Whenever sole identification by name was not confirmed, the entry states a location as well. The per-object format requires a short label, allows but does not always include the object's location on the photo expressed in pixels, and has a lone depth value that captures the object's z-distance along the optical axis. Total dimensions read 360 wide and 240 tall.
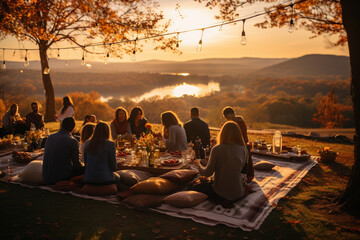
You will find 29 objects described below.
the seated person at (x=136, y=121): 8.56
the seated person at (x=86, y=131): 5.78
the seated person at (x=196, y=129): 7.55
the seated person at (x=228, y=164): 4.64
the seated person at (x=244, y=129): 6.31
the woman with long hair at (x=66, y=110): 10.35
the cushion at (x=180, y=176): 5.35
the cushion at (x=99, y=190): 5.20
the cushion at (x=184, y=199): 4.73
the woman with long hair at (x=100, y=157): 5.00
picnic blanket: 4.37
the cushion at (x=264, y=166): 7.17
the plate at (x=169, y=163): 5.91
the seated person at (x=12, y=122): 10.71
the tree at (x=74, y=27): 15.20
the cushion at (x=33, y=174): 5.79
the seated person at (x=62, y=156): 5.39
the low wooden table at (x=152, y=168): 5.81
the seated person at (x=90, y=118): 8.27
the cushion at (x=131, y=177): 5.57
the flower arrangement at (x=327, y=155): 8.14
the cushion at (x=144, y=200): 4.77
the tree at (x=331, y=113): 42.78
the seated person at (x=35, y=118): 10.53
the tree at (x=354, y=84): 4.65
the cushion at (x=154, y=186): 5.01
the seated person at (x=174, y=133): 6.97
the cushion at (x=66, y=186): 5.44
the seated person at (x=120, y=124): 7.98
